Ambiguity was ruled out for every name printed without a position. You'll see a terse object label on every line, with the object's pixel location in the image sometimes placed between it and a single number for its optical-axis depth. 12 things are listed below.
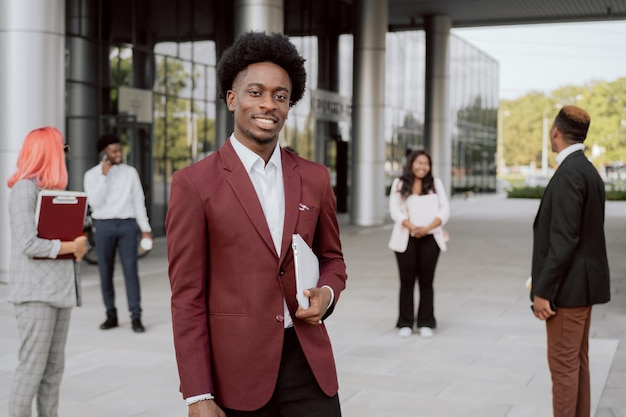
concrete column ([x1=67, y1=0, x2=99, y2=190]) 18.97
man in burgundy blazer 2.90
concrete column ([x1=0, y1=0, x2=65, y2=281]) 13.12
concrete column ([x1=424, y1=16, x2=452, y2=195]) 34.81
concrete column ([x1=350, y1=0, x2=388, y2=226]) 26.09
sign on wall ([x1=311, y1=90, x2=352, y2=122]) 29.00
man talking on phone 9.62
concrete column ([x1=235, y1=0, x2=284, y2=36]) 18.03
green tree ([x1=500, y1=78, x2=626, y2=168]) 74.19
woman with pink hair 5.24
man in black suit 4.95
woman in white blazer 9.42
